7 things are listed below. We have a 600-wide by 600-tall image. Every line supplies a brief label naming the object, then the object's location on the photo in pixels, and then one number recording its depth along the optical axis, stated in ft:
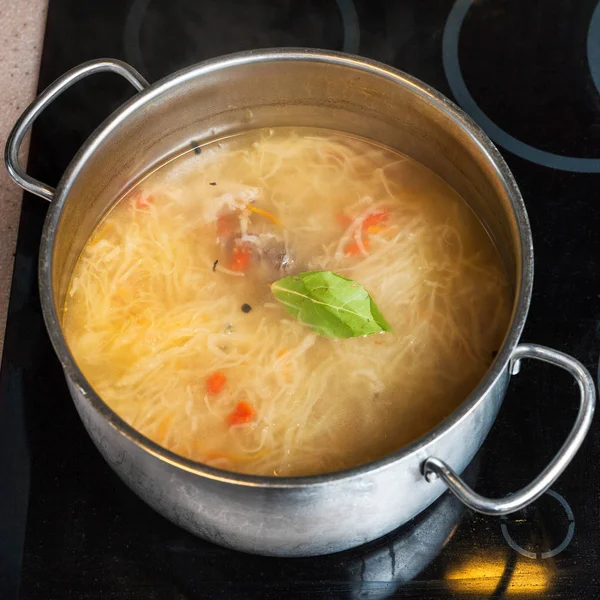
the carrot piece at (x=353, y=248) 2.09
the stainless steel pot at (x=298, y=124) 1.65
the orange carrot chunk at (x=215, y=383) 1.93
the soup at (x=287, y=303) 1.91
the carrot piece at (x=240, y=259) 2.07
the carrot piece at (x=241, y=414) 1.90
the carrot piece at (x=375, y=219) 2.13
